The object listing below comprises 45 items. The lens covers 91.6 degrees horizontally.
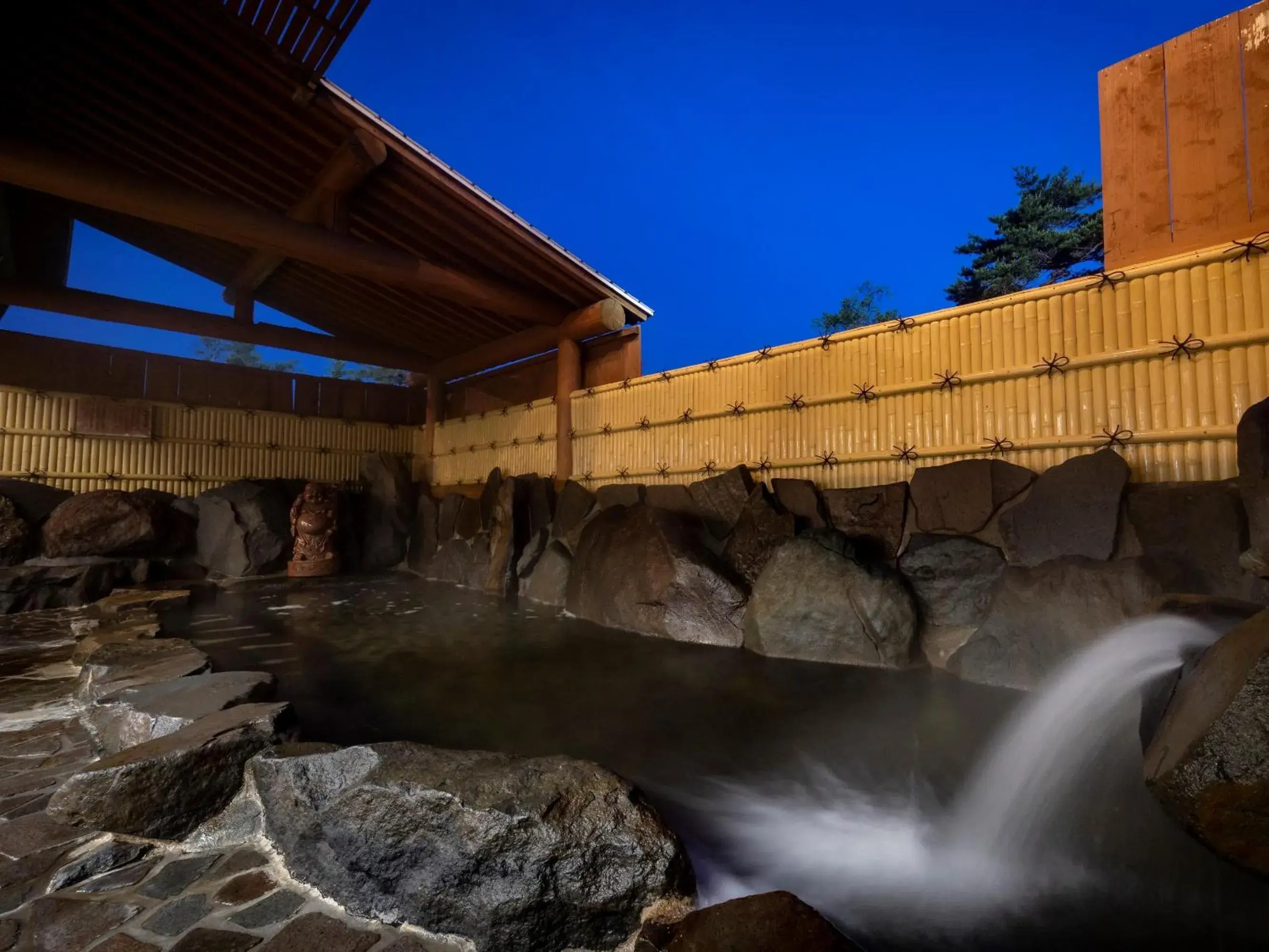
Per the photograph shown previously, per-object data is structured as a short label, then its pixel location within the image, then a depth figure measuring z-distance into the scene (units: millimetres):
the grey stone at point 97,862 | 1946
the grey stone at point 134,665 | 3588
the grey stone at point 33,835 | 2102
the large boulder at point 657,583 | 6180
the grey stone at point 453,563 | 10406
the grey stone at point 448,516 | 11421
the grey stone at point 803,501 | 6398
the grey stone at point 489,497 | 10484
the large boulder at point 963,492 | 5258
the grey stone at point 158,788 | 2201
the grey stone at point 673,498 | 7750
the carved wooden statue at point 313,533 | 10766
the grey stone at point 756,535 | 6375
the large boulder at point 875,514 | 5840
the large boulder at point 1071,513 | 4566
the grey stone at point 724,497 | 7168
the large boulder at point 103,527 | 8844
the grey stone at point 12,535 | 8438
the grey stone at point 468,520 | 10812
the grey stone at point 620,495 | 8531
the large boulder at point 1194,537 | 4035
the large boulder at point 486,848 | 1805
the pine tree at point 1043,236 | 19797
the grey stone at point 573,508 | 9055
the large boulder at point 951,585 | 5066
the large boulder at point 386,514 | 12289
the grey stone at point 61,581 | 7422
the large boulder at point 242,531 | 10445
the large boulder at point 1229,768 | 1669
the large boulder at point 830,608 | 5125
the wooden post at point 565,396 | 9961
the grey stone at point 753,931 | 1538
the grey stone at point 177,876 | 1916
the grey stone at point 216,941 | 1646
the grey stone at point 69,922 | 1658
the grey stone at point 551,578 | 8297
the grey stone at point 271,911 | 1785
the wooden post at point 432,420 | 13539
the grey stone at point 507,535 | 9273
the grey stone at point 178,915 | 1730
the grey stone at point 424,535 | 11703
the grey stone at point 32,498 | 8992
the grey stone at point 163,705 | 2871
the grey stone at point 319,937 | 1688
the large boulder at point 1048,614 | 4098
